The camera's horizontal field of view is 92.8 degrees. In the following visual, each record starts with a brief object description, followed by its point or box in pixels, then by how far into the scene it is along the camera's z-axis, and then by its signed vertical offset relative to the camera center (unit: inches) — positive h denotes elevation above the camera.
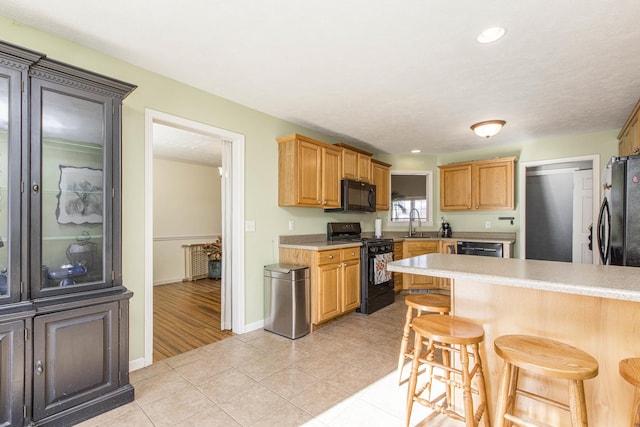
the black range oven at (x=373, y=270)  154.7 -29.0
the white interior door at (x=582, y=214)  177.3 -0.1
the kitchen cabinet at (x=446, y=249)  191.6 -22.3
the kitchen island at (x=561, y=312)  54.8 -20.1
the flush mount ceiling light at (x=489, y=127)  139.8 +40.3
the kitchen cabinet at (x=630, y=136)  121.0 +34.8
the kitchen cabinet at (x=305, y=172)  138.3 +20.0
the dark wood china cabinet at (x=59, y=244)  64.8 -7.2
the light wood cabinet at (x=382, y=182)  199.0 +21.6
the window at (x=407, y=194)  224.1 +14.7
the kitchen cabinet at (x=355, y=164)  166.9 +28.9
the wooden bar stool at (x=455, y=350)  58.7 -30.9
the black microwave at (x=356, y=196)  165.0 +10.1
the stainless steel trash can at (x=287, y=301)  123.9 -36.3
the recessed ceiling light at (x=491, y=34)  77.0 +46.6
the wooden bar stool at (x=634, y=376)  45.4 -24.5
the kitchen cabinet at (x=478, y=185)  186.9 +18.7
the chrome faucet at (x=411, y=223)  214.7 -6.6
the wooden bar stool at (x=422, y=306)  80.4 -24.6
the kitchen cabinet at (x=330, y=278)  130.8 -29.5
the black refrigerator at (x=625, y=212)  84.8 +0.5
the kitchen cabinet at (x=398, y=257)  192.0 -27.8
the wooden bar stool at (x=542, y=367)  47.1 -24.0
